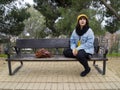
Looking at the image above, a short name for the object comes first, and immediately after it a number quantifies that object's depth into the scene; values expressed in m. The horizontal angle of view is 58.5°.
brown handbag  2.81
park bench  3.05
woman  2.69
